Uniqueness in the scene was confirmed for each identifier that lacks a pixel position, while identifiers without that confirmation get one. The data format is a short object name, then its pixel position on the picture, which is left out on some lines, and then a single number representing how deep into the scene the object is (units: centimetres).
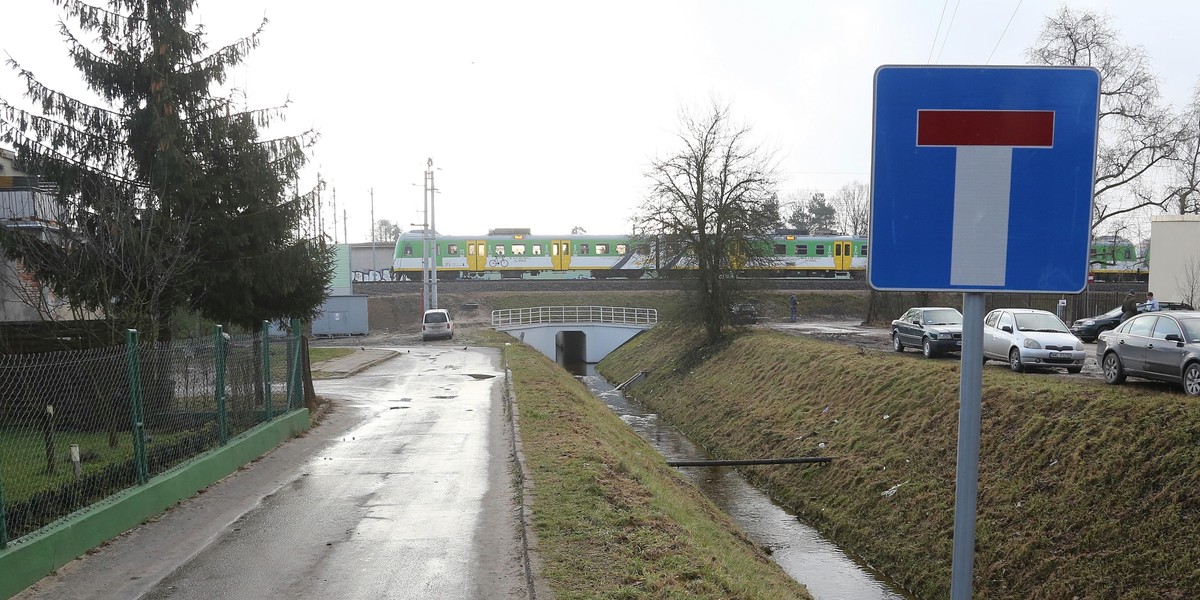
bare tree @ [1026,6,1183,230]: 3738
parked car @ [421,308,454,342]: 4509
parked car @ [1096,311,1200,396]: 1318
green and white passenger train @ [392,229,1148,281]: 6188
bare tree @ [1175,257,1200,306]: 3262
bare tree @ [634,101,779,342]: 3488
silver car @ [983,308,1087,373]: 1808
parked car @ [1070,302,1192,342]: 2806
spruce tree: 1435
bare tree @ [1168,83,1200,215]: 3862
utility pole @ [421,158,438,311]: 4997
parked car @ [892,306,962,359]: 2309
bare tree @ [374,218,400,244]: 14688
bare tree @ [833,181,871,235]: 9200
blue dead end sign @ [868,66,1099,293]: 242
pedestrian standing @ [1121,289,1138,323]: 2520
